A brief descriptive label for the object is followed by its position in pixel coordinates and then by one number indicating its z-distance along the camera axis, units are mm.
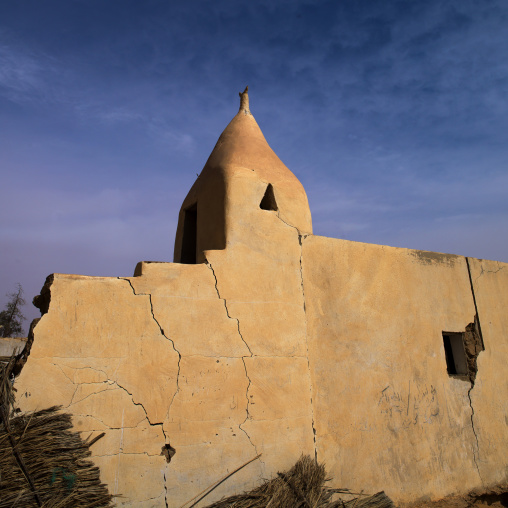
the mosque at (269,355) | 3535
